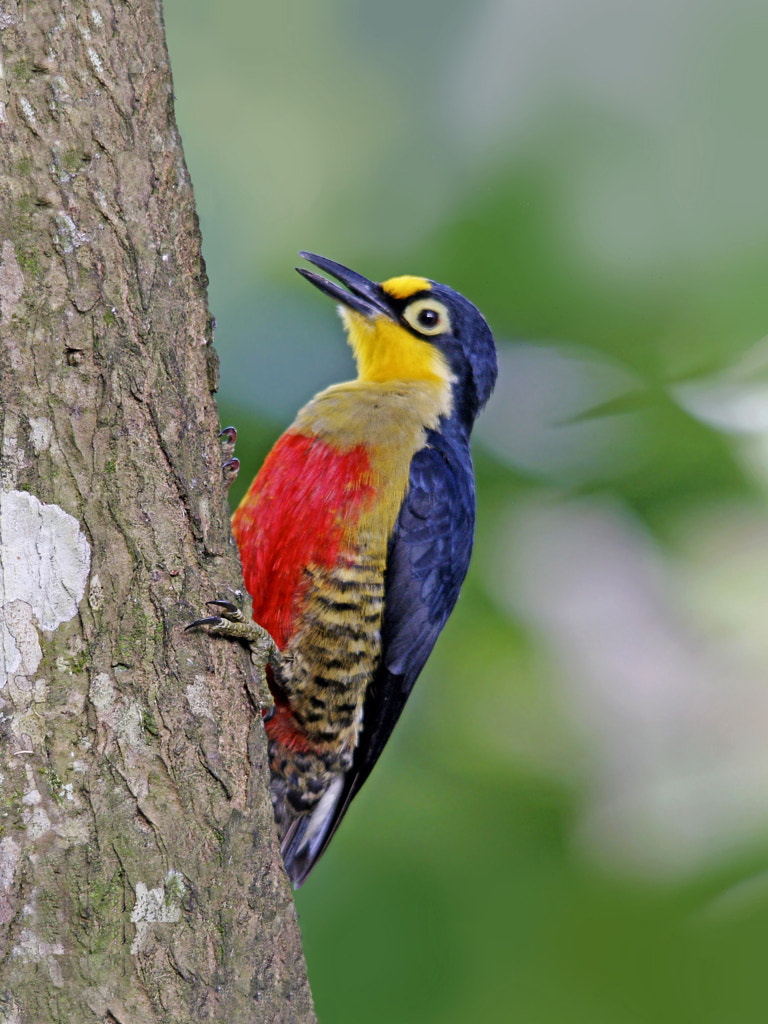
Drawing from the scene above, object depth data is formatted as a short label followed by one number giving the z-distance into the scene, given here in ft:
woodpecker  19.39
